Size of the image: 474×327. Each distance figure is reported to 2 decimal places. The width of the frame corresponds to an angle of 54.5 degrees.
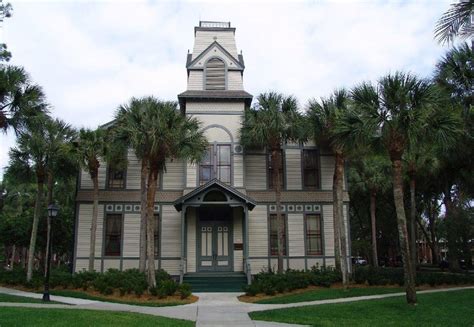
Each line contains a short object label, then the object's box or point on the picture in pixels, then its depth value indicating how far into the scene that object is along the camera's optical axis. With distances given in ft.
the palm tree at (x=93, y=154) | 69.51
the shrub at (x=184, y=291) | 54.95
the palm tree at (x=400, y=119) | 47.26
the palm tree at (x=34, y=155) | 66.18
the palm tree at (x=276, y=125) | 70.23
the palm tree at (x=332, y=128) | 65.10
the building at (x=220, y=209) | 75.77
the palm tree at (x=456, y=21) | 38.83
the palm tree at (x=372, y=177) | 112.98
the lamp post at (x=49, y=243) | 52.01
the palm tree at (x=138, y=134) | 57.62
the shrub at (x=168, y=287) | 54.80
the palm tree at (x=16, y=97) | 57.41
